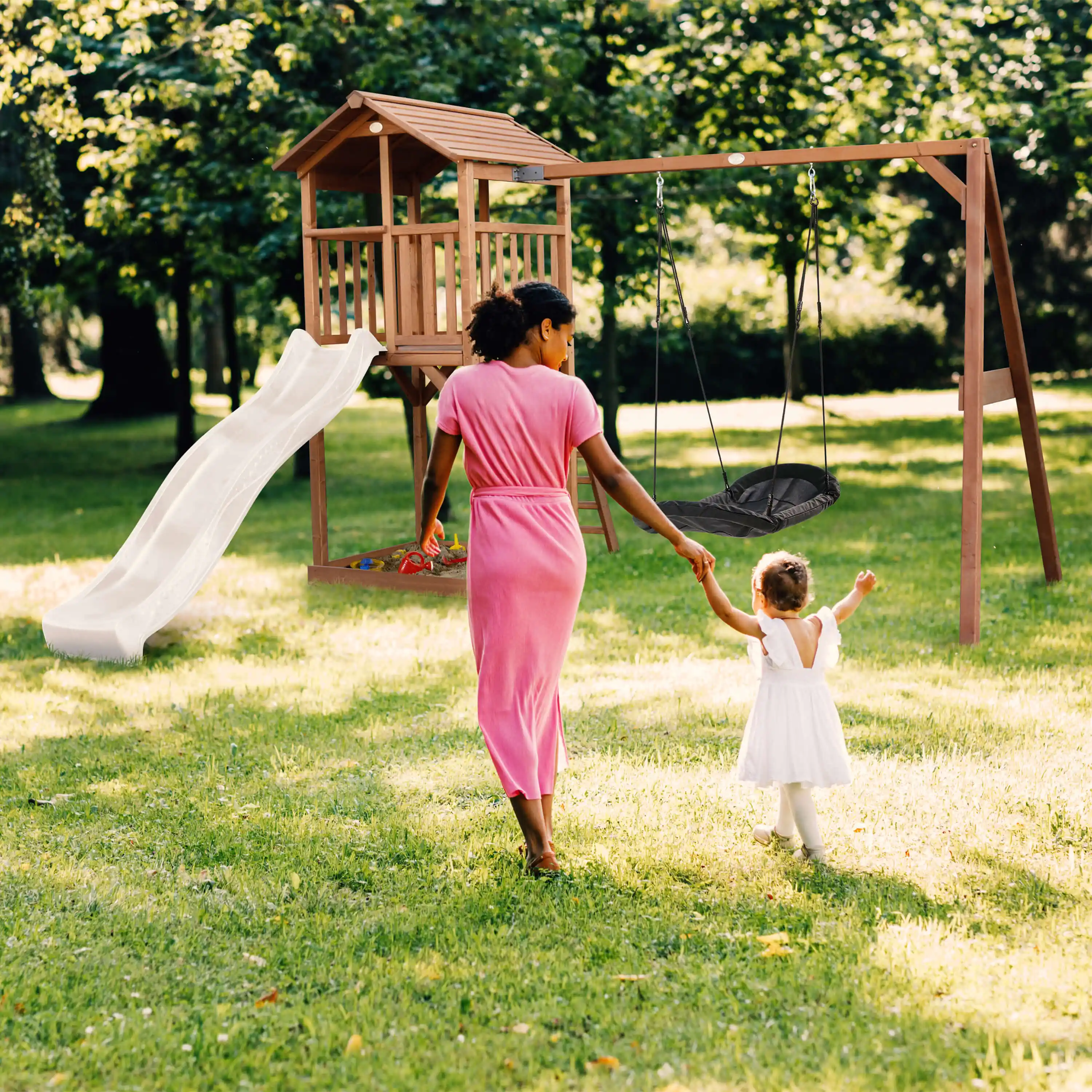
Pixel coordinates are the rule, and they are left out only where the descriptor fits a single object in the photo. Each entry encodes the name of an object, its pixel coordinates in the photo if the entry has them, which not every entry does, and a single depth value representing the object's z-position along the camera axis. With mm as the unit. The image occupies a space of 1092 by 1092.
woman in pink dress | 4434
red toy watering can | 9273
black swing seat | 6516
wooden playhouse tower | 8680
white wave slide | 7926
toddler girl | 4520
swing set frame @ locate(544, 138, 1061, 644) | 7551
